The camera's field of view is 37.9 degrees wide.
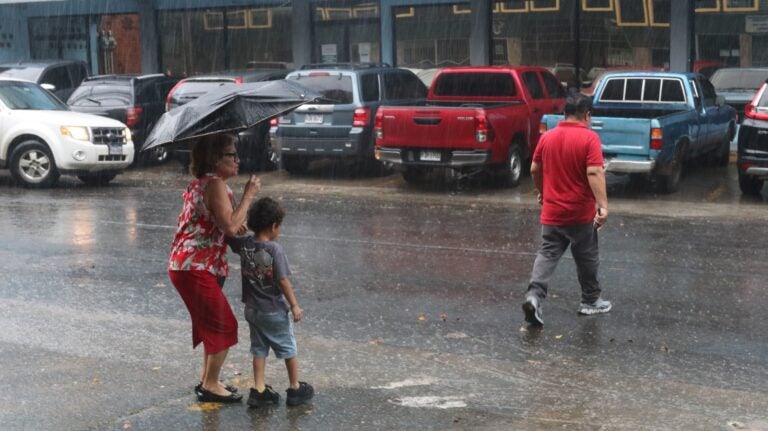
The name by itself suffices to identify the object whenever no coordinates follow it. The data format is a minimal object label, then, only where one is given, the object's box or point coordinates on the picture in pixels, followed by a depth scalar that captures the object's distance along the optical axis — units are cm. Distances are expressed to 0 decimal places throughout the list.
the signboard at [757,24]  2033
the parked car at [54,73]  2266
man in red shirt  831
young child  617
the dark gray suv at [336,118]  1817
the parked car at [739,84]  2044
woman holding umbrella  613
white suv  1750
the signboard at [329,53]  2548
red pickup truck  1634
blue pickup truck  1544
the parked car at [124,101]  2050
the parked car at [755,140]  1486
